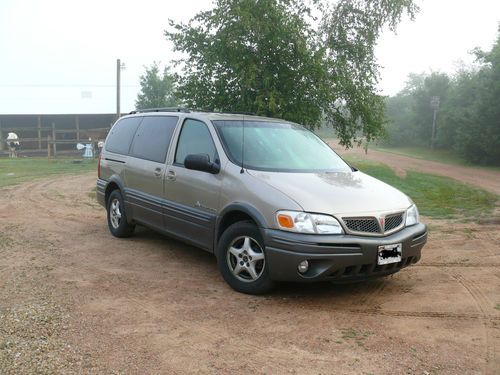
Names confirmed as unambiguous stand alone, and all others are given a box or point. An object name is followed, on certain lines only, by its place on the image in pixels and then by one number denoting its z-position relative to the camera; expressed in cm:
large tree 1117
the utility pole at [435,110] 3712
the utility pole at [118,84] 2947
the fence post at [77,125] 3251
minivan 443
